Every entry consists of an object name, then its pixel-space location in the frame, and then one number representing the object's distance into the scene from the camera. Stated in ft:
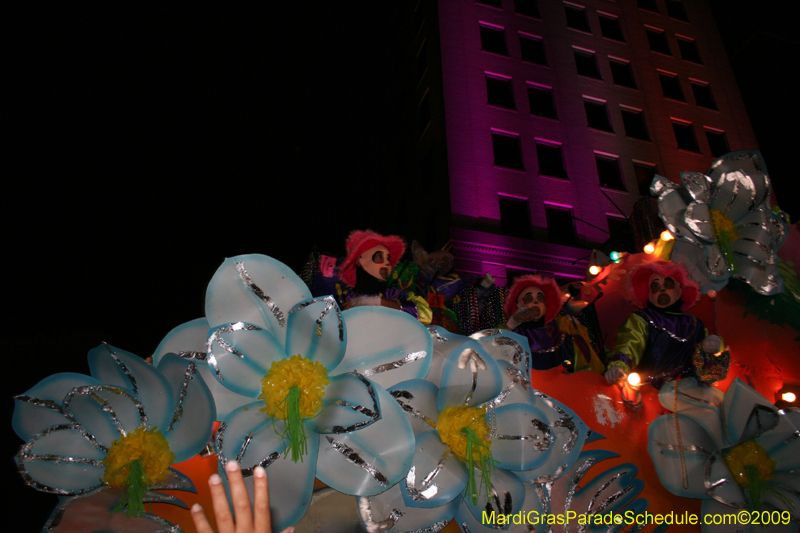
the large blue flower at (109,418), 4.30
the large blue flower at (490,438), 4.72
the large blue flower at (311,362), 4.23
